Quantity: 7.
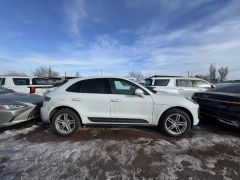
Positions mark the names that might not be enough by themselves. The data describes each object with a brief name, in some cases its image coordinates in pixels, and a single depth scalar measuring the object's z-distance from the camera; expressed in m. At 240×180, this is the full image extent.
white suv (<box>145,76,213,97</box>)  9.91
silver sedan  4.80
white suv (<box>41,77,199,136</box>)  4.74
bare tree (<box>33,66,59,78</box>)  53.28
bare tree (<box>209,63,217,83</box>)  46.16
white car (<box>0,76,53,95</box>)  9.31
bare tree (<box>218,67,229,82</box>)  45.76
